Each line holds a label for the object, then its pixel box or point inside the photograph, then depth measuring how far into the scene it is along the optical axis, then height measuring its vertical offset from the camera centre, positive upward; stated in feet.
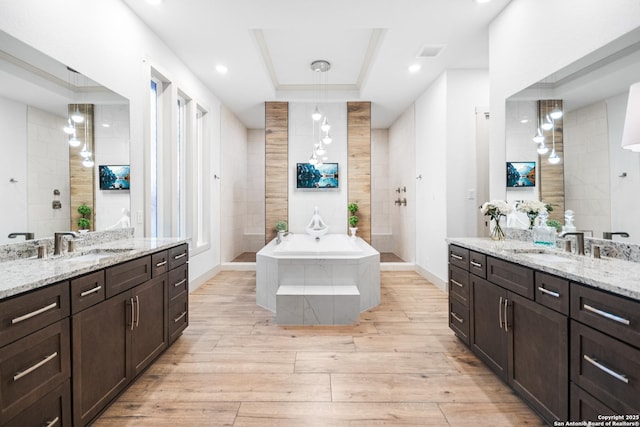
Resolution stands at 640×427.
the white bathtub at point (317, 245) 10.98 -1.50
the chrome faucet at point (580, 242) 6.22 -0.65
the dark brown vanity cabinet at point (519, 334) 4.62 -2.27
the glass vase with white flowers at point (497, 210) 8.14 +0.02
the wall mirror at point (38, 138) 5.56 +1.57
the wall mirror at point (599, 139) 5.46 +1.45
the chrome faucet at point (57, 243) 6.33 -0.62
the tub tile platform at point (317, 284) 9.60 -2.55
